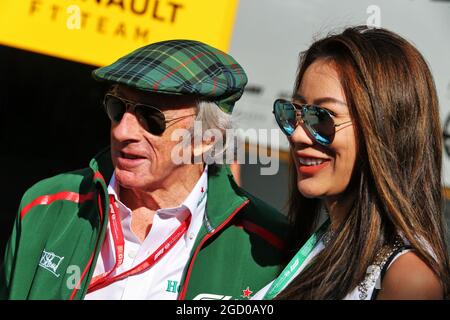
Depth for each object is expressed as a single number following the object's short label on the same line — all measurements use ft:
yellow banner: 9.49
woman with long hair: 5.51
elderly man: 6.96
